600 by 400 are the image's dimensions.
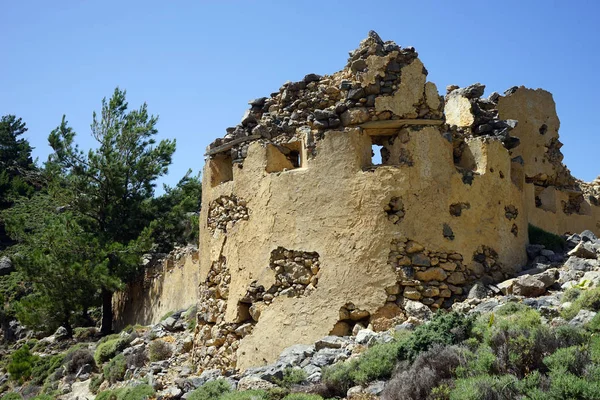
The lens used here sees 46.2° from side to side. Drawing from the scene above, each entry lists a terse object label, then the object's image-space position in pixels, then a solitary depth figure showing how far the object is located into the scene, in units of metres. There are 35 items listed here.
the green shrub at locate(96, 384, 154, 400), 10.30
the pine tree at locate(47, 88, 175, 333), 23.50
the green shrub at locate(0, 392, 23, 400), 14.99
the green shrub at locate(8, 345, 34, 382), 17.64
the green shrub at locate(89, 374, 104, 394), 13.95
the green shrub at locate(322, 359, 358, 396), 7.84
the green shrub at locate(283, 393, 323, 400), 7.36
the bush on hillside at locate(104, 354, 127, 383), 13.49
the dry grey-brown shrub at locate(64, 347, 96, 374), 16.12
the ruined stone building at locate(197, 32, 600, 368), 9.95
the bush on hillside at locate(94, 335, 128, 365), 15.60
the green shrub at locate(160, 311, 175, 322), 18.15
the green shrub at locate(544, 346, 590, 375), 6.59
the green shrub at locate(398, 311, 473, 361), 7.88
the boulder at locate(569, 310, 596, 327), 7.77
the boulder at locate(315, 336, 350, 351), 9.07
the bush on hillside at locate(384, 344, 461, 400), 7.07
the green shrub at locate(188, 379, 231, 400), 8.30
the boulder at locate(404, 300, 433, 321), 9.56
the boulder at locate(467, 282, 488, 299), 9.91
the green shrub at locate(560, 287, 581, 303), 8.84
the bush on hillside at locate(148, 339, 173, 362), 13.32
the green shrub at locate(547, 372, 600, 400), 6.09
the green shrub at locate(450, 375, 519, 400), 6.49
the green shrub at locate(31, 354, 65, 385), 17.03
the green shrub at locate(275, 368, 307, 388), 8.09
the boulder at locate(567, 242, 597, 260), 10.99
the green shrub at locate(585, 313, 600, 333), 7.45
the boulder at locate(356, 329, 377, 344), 8.98
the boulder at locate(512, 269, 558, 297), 9.83
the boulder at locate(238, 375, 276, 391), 8.18
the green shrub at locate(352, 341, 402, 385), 7.79
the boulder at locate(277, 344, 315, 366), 8.88
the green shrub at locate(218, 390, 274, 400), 7.62
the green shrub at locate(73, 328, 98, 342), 21.20
